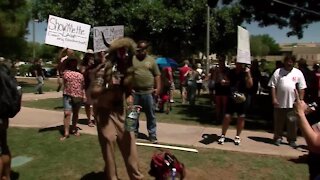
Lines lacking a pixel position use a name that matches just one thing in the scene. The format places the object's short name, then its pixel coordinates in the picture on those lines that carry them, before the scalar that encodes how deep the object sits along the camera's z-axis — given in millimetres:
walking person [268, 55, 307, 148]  5854
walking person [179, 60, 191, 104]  11773
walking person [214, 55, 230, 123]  6398
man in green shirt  5411
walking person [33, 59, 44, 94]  13704
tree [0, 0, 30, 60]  16291
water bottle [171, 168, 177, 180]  4005
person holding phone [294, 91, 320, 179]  2588
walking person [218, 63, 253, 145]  5668
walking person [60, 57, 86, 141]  5661
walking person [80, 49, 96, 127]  6444
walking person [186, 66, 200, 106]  10913
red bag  4050
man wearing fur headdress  3877
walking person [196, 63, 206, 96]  13646
